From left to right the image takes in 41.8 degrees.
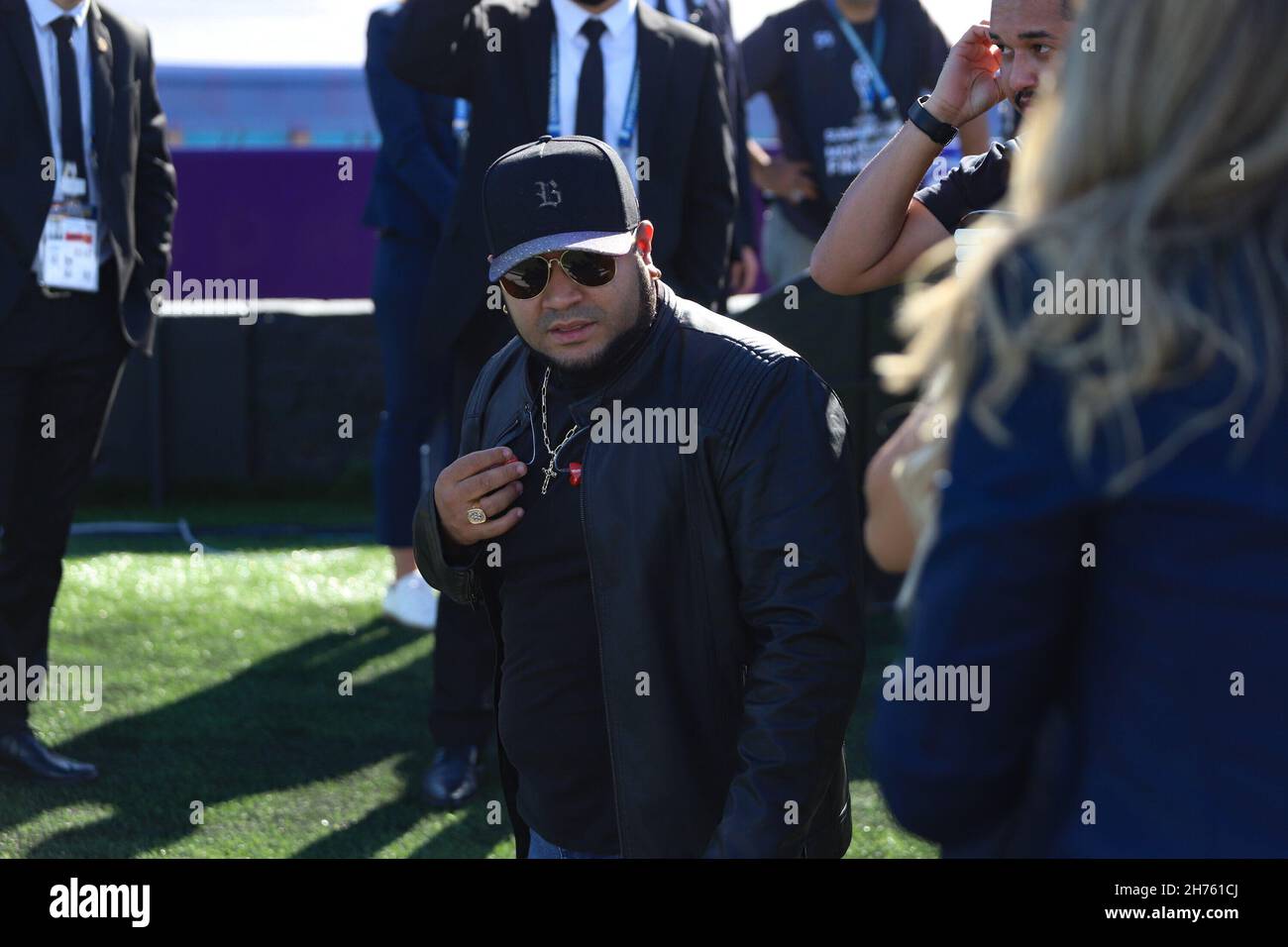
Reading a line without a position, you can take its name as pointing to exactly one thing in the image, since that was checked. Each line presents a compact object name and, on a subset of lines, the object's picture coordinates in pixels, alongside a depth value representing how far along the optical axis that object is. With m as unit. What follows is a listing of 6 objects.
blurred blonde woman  1.28
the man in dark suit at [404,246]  5.80
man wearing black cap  2.61
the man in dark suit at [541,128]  4.35
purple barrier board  10.80
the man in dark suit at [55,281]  4.50
